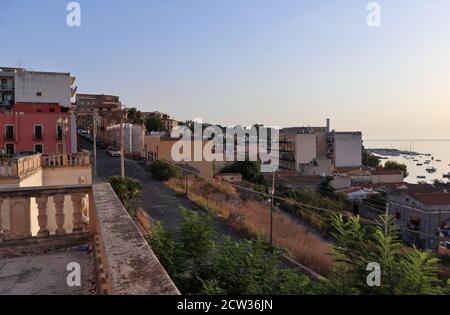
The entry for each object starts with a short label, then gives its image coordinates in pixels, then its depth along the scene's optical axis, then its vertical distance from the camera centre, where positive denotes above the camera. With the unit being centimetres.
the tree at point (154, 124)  5511 +264
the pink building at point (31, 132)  2781 +75
